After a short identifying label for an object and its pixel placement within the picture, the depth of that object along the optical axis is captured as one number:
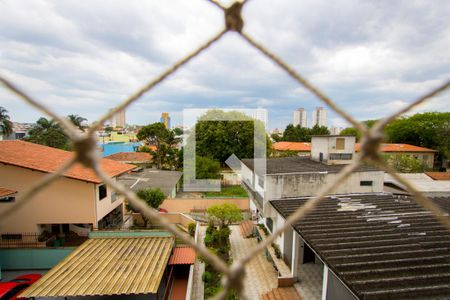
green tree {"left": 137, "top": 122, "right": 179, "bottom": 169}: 22.36
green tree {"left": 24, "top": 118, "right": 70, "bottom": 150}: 22.25
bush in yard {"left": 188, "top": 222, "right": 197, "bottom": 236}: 10.41
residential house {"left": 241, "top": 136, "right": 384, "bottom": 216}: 8.45
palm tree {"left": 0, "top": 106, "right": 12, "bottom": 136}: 18.31
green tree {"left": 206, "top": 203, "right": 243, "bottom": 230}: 9.61
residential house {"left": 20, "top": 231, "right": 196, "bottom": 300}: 5.28
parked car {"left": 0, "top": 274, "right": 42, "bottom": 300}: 5.68
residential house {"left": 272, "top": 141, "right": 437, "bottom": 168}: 26.92
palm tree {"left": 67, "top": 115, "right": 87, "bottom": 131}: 25.62
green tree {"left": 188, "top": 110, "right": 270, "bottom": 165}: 23.05
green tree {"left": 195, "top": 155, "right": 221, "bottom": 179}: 17.83
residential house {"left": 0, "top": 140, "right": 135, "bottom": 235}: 8.22
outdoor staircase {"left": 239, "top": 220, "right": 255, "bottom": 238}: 11.37
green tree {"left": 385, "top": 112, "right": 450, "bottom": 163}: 28.54
